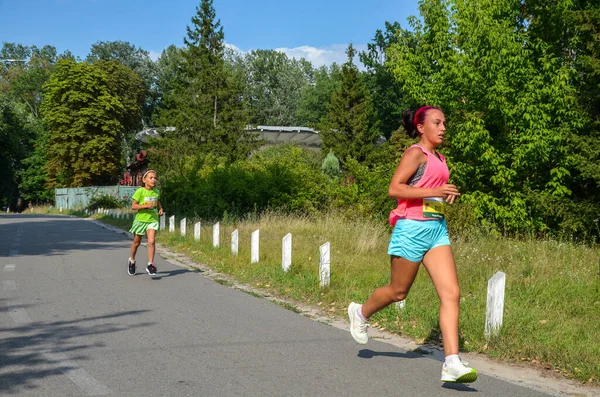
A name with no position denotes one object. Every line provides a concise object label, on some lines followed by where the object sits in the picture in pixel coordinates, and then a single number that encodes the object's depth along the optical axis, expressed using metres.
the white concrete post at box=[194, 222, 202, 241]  17.92
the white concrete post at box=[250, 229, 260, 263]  12.89
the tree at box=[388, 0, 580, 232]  21.14
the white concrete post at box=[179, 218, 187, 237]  19.60
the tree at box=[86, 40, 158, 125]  89.06
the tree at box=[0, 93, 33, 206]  69.00
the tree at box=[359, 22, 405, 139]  62.41
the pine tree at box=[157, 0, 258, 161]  51.75
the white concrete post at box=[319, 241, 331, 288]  9.82
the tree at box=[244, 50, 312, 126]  83.81
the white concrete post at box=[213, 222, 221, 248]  16.09
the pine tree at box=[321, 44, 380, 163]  56.16
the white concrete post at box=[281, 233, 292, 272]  11.47
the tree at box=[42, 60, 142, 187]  62.94
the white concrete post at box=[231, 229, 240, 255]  14.41
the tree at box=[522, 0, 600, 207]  21.92
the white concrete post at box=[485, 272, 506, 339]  6.61
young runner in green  11.59
